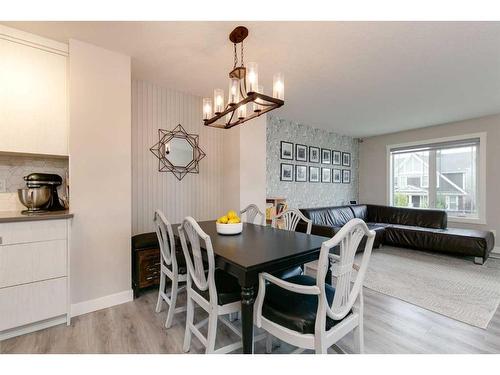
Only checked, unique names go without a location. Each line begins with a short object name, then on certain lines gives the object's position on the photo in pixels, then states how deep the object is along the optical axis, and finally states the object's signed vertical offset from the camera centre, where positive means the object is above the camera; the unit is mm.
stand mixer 1985 -41
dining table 1235 -401
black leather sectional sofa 3449 -737
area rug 2184 -1134
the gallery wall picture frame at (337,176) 5332 +252
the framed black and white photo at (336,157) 5309 +683
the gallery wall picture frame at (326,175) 5080 +266
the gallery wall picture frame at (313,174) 4836 +270
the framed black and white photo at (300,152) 4609 +693
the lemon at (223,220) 2018 -288
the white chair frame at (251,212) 2746 -313
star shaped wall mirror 3049 +483
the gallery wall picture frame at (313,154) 4841 +684
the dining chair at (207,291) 1400 -670
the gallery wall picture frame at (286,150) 4391 +702
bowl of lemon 1945 -318
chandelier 1604 +719
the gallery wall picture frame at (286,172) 4371 +281
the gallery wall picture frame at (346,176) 5566 +261
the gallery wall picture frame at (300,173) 4594 +277
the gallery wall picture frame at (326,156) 5076 +678
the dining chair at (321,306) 1125 -656
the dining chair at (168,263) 1842 -679
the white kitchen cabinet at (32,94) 1909 +802
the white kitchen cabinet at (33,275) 1708 -677
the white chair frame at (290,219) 2516 -347
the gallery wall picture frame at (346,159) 5539 +670
